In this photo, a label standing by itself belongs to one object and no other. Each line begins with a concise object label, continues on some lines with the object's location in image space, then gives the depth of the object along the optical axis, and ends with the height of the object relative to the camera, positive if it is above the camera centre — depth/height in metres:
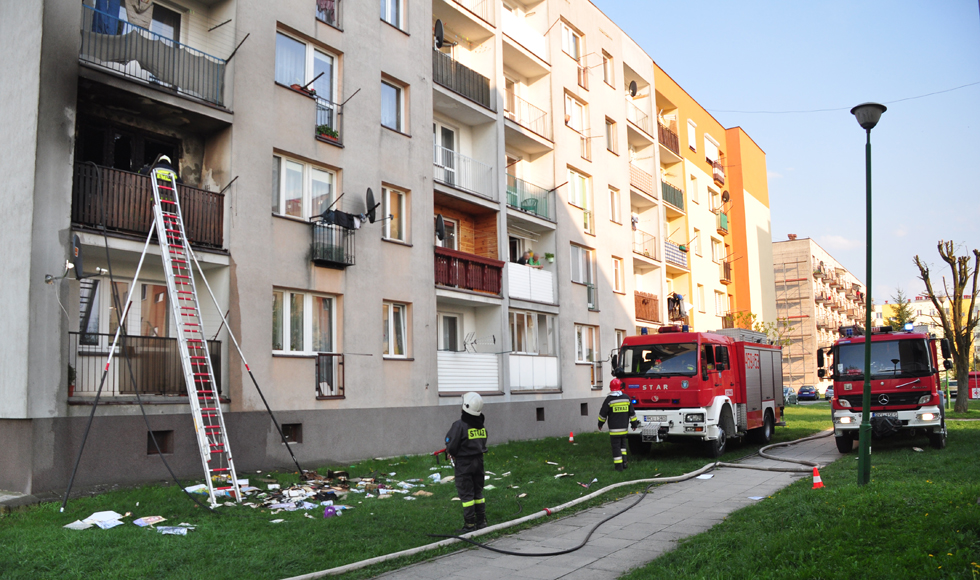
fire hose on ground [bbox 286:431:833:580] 7.21 -1.93
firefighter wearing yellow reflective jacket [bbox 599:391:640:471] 14.16 -1.03
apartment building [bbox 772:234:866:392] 77.75 +6.60
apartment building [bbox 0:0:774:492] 11.98 +3.35
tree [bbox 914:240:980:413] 30.84 +1.79
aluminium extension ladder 11.17 +0.78
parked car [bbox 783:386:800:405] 42.09 -2.04
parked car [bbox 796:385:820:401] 62.47 -2.72
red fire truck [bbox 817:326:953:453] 15.86 -0.61
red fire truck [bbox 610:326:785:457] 15.95 -0.47
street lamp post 10.83 +0.22
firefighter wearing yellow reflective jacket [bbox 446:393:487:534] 8.96 -1.08
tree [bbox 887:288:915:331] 46.34 +3.37
